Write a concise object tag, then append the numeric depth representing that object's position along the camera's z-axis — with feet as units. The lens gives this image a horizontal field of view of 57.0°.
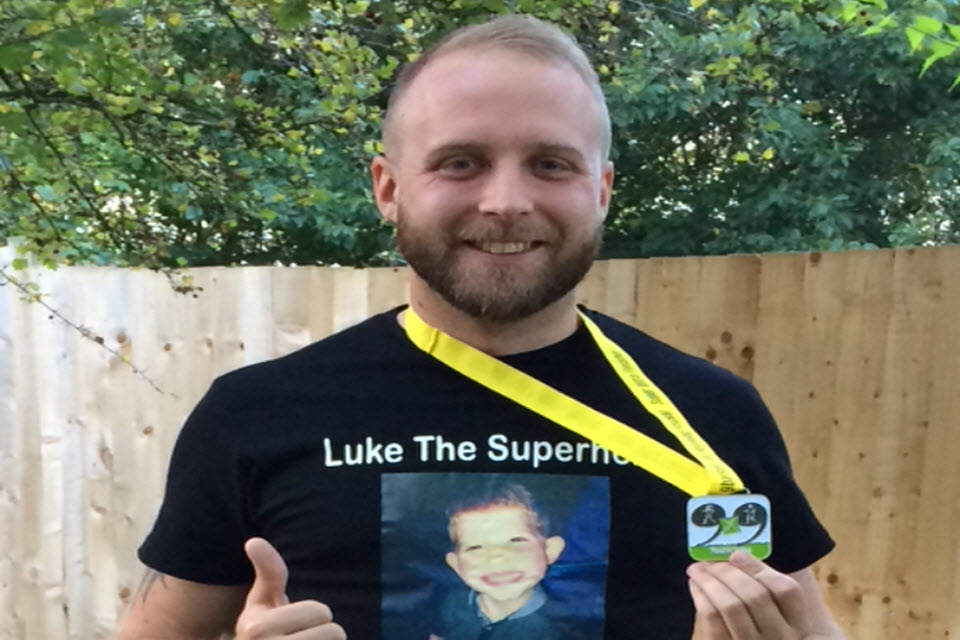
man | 4.27
